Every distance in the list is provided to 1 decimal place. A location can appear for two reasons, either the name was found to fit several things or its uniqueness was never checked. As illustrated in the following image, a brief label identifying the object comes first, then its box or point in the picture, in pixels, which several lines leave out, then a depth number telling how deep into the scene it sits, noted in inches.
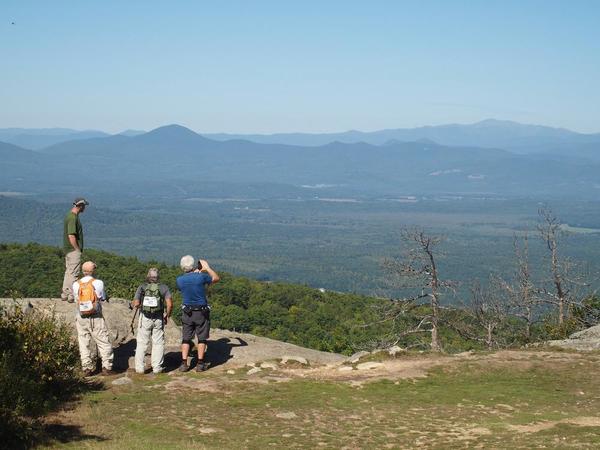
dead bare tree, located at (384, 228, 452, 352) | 874.8
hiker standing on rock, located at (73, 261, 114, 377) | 564.7
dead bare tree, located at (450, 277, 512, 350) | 983.6
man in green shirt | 628.7
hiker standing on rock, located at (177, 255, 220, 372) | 583.8
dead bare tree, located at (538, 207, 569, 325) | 993.7
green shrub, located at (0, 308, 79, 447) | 390.0
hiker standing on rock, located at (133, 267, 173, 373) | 573.3
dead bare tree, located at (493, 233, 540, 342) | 1001.5
